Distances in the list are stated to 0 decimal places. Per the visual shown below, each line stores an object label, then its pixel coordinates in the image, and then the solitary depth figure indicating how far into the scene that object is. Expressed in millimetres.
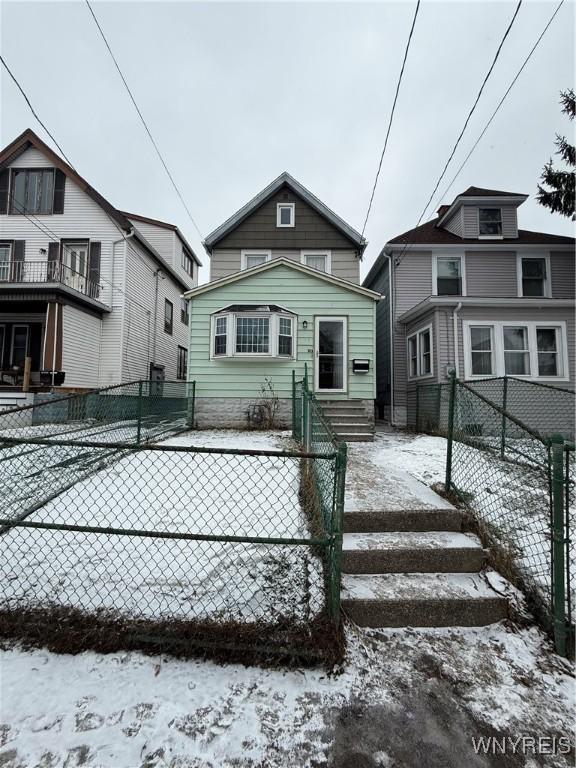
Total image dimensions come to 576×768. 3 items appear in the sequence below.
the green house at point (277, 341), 9203
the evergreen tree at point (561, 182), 10797
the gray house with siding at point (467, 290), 10195
